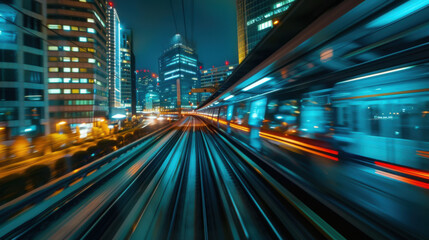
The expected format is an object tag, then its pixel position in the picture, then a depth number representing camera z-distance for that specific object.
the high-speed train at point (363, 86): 2.31
